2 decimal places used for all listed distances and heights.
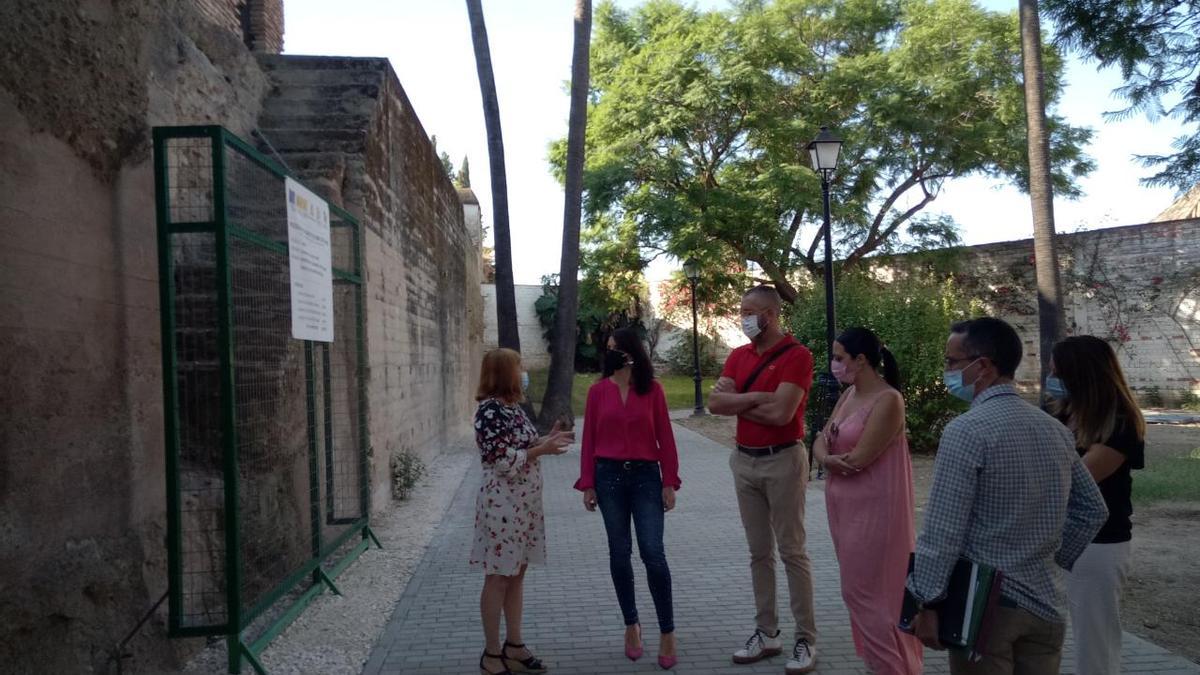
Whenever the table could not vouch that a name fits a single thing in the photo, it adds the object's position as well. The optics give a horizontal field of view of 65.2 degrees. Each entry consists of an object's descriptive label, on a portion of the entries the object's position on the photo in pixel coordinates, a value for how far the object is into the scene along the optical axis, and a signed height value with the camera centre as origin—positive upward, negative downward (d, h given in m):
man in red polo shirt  4.68 -0.58
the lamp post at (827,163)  10.97 +2.10
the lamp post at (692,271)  21.75 +1.76
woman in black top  3.66 -0.52
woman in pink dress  3.93 -0.73
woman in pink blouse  4.82 -0.61
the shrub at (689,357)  34.94 -0.39
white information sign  5.21 +0.58
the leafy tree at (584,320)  35.59 +1.19
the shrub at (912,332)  13.23 +0.11
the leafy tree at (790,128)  22.14 +5.22
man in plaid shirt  2.79 -0.56
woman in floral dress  4.66 -0.72
